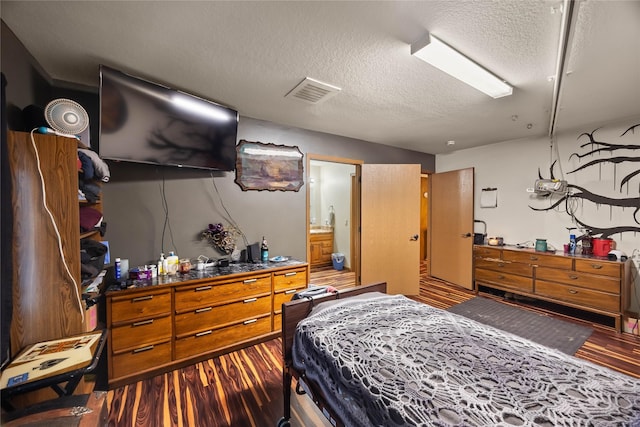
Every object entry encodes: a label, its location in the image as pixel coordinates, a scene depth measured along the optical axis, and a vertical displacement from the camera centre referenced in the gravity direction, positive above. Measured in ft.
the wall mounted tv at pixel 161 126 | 5.80 +2.33
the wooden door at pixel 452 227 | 13.70 -0.85
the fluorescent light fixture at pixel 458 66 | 5.15 +3.42
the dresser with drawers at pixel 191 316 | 6.17 -2.94
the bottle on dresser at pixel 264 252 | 9.41 -1.53
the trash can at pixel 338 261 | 17.67 -3.47
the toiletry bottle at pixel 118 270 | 6.90 -1.61
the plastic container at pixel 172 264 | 7.67 -1.63
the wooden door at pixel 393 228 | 12.58 -0.81
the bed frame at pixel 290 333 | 5.00 -2.54
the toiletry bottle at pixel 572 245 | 10.54 -1.39
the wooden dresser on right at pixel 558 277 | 8.96 -2.71
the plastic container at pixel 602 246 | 9.75 -1.35
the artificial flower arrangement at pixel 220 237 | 8.72 -0.89
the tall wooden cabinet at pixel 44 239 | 4.13 -0.48
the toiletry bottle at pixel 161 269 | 7.54 -1.72
